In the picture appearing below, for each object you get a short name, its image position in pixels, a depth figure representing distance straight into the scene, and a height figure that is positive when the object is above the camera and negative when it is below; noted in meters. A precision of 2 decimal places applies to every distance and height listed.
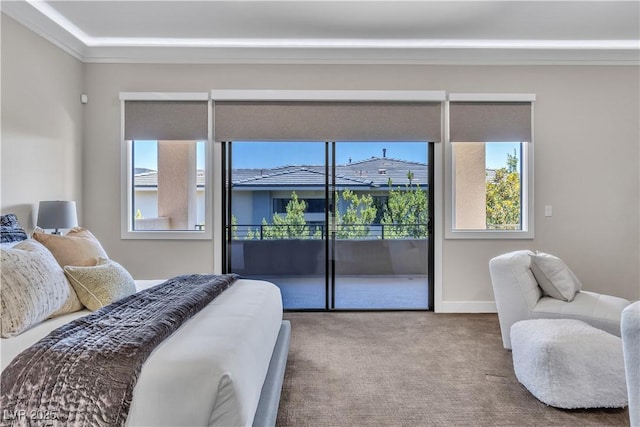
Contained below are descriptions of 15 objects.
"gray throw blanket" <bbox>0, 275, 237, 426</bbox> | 1.33 -0.55
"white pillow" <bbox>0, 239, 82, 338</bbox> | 1.82 -0.36
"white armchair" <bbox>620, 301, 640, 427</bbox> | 1.28 -0.45
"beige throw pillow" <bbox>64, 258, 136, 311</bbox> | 2.21 -0.39
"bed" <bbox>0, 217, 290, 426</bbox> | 1.35 -0.57
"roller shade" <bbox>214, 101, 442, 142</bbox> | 4.19 +1.02
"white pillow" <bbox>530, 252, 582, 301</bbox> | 3.01 -0.47
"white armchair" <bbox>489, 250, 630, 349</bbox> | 2.85 -0.64
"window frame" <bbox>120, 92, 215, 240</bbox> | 4.18 +0.27
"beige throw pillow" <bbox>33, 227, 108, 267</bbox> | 2.38 -0.20
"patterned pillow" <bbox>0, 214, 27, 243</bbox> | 2.41 -0.09
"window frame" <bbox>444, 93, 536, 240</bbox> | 4.28 +0.18
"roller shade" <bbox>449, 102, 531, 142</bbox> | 4.23 +1.02
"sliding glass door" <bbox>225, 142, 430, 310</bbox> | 4.38 -0.03
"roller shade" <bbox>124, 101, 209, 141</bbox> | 4.18 +1.02
